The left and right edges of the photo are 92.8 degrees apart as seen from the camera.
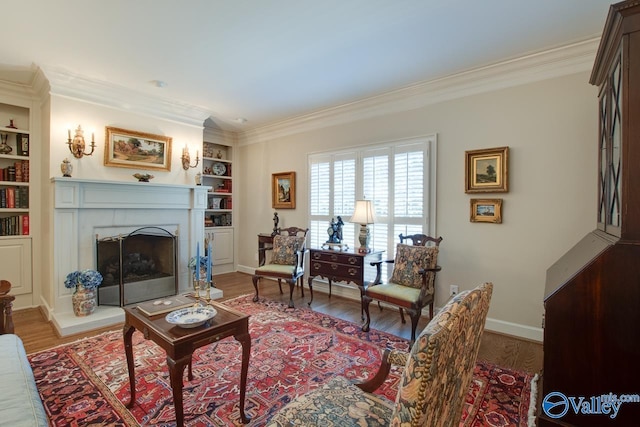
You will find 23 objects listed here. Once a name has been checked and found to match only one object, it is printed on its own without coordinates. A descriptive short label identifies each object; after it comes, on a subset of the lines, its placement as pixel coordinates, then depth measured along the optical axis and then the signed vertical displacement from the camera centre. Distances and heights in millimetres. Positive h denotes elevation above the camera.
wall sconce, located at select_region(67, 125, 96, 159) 3607 +753
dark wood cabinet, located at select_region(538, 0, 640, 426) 1562 -485
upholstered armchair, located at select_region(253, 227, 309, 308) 4105 -740
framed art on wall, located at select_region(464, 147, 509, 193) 3189 +438
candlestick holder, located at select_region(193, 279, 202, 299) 2222 -580
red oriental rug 1966 -1321
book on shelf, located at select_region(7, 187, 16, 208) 3834 +108
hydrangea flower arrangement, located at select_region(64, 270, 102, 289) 3424 -823
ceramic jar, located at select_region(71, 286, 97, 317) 3439 -1072
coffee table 1652 -768
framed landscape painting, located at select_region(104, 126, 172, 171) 3914 +789
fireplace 3459 -171
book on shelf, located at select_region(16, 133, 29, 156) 3932 +809
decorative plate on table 1837 -689
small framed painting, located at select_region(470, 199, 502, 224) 3242 +7
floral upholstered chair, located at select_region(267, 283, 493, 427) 854 -577
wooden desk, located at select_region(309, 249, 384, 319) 3727 -726
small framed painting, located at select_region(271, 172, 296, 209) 5234 +331
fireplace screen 3857 -803
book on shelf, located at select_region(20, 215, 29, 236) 3918 -224
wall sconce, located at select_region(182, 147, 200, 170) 4594 +742
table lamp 3879 -109
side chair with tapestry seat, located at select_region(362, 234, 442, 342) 2998 -768
